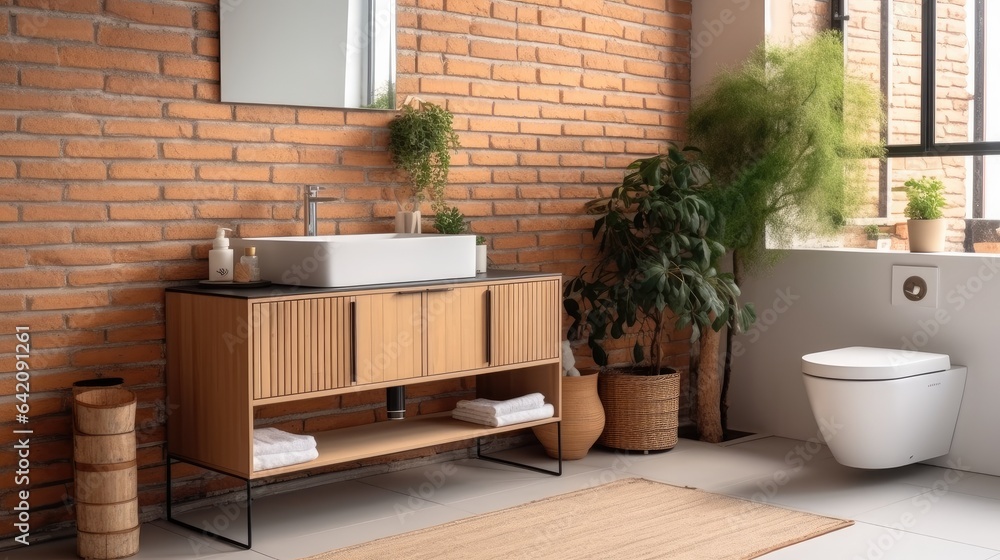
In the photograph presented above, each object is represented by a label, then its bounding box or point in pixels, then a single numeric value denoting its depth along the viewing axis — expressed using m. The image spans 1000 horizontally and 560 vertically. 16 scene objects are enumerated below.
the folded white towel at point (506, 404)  3.80
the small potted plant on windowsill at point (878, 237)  4.83
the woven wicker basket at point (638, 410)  4.38
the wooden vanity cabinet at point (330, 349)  3.09
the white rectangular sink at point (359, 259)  3.24
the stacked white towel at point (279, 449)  3.14
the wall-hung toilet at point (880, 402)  3.72
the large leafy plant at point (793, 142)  4.28
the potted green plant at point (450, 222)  3.93
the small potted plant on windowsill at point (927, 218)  4.20
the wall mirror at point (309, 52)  3.48
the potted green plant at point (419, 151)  3.85
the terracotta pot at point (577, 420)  4.20
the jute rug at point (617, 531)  3.10
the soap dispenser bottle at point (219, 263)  3.34
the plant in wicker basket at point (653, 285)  4.16
